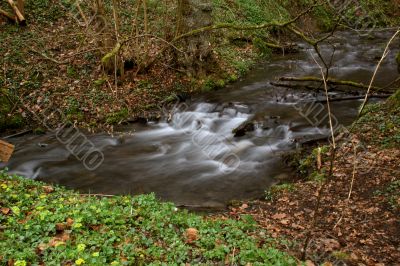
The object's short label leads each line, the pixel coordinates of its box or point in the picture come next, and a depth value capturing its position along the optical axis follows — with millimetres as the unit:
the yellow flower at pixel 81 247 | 4799
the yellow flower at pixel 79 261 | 4539
